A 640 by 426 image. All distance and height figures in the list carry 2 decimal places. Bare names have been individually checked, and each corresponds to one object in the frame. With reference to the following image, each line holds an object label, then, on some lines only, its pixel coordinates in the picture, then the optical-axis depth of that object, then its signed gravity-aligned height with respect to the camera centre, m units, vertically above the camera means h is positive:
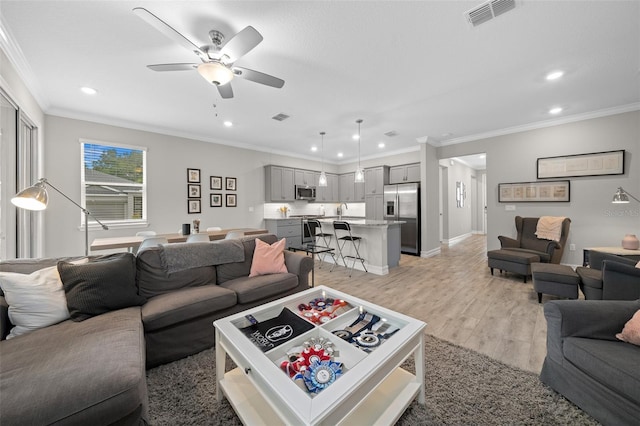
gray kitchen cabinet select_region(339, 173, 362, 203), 7.73 +0.85
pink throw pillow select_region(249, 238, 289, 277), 2.73 -0.53
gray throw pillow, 1.69 -0.53
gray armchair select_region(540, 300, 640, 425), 1.19 -0.82
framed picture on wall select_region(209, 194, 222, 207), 5.42 +0.34
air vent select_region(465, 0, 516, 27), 1.84 +1.62
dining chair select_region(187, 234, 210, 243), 3.53 -0.34
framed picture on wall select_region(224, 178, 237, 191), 5.65 +0.73
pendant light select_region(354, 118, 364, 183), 4.52 +0.72
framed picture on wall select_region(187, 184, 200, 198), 5.08 +0.53
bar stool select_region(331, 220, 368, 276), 4.42 -0.50
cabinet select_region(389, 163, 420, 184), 6.16 +1.07
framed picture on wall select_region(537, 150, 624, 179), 3.91 +0.83
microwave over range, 6.93 +0.65
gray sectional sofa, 0.99 -0.73
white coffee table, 1.00 -0.79
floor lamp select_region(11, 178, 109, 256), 1.70 +0.13
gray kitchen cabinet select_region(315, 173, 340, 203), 7.63 +0.75
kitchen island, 4.38 -0.61
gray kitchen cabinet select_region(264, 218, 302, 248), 6.29 -0.39
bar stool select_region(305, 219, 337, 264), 5.00 -0.47
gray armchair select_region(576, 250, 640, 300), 1.99 -0.66
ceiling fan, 1.81 +1.37
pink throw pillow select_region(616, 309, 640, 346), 1.35 -0.69
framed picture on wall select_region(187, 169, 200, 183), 5.08 +0.85
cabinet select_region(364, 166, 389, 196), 6.69 +0.98
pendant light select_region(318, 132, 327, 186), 4.93 +0.70
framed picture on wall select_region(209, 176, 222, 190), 5.40 +0.74
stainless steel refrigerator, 5.84 +0.08
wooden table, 3.15 -0.37
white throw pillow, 1.50 -0.55
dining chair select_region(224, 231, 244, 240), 3.81 -0.33
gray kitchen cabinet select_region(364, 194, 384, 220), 6.71 +0.19
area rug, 1.38 -1.18
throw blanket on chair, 3.98 -0.27
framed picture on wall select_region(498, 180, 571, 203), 4.36 +0.40
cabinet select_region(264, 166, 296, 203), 6.33 +0.83
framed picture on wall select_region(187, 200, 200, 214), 5.09 +0.19
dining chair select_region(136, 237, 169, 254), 3.00 -0.34
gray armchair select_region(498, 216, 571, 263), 3.84 -0.52
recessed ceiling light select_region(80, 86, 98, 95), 3.11 +1.67
